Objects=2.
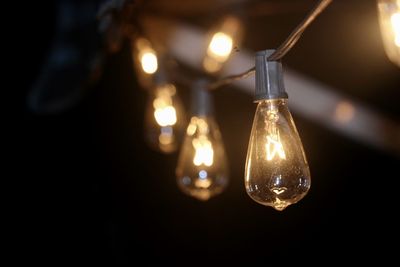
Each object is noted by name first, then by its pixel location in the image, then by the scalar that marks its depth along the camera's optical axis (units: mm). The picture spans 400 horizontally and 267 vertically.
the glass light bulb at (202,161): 1447
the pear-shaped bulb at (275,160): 911
